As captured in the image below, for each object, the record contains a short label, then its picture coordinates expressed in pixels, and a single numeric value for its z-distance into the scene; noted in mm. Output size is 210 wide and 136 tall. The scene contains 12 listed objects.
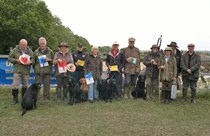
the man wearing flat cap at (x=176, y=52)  9828
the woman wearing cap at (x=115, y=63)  9766
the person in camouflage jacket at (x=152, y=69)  9828
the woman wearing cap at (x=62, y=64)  9422
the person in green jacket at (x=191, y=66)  9508
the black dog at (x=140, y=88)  10023
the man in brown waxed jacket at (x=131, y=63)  9844
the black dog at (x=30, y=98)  8508
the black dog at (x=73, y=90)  9250
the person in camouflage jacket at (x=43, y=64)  9430
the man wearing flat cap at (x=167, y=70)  9539
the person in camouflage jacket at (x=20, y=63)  9290
